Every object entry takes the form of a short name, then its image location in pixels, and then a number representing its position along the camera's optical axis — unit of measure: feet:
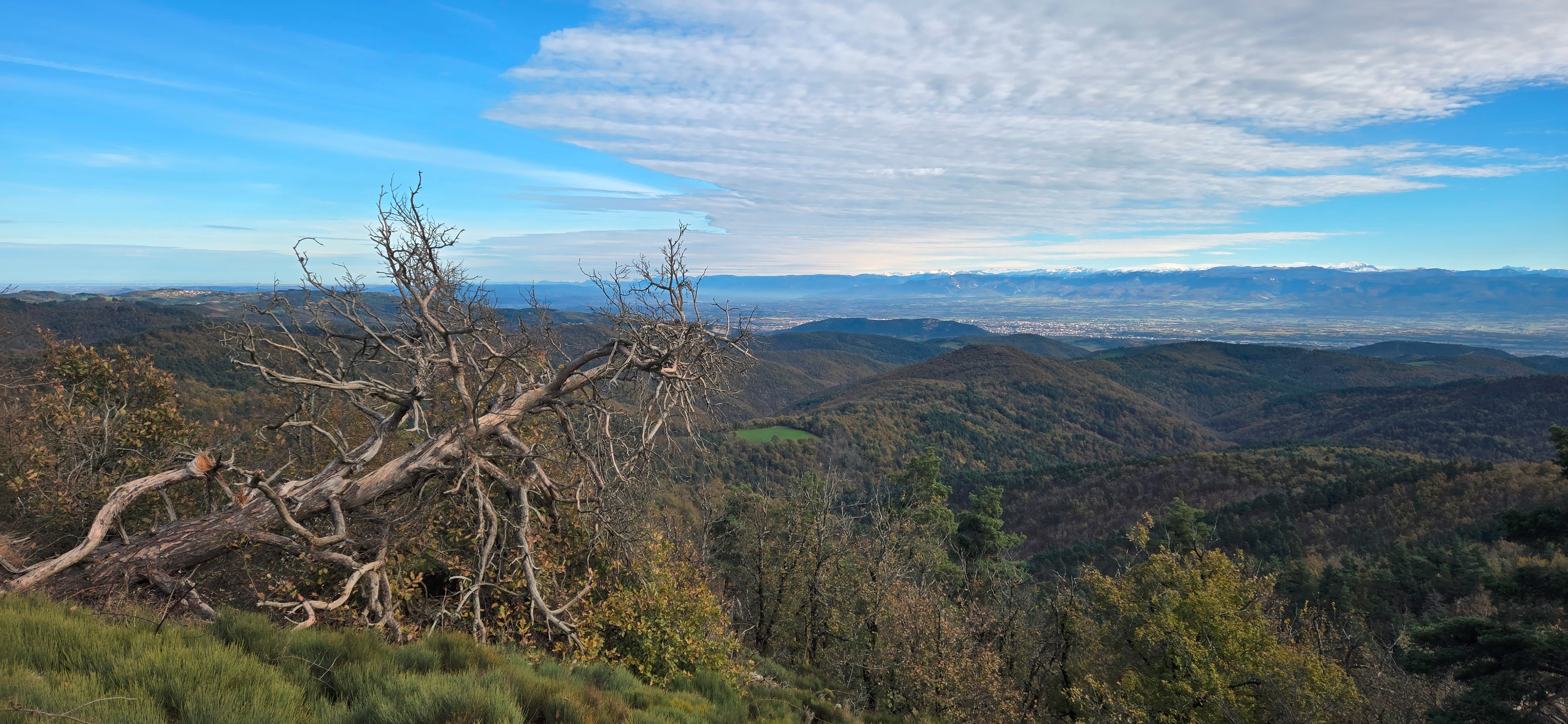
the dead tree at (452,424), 23.97
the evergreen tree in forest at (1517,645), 42.01
